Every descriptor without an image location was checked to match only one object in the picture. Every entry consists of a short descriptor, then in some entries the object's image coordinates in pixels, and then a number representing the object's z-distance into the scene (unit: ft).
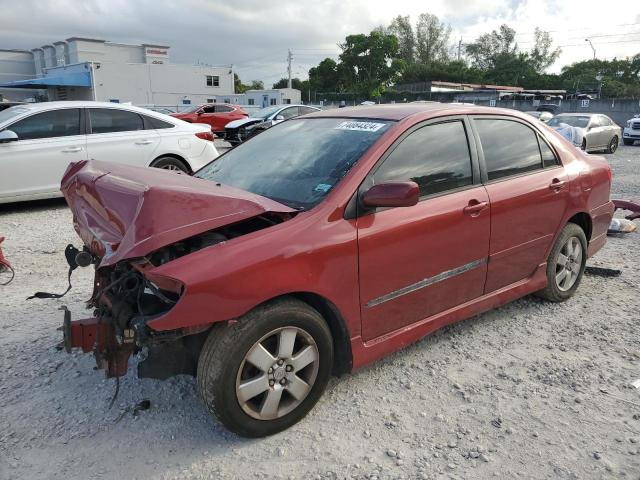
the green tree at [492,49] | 268.21
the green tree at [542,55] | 256.93
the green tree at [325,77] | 225.76
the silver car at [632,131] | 74.68
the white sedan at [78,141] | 23.18
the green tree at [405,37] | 273.54
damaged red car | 8.05
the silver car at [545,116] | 61.07
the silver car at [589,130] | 55.52
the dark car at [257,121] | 55.73
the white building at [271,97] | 173.78
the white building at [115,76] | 171.63
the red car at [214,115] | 71.26
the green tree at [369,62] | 211.20
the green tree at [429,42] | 273.54
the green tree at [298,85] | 226.67
